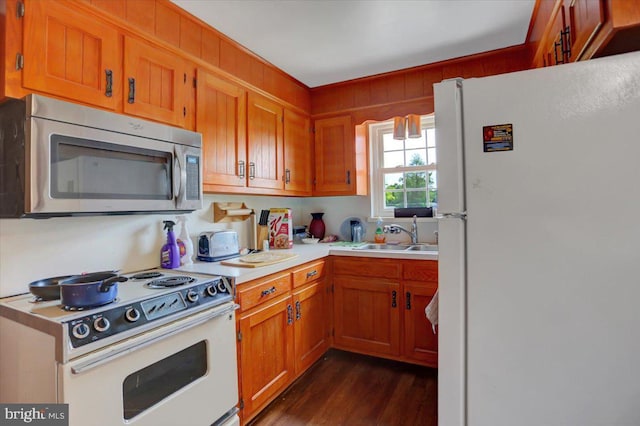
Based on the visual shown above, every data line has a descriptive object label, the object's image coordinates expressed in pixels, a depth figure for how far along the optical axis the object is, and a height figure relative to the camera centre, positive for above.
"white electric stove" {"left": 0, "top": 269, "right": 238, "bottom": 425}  1.04 -0.49
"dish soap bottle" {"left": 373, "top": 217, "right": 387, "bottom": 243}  3.02 -0.19
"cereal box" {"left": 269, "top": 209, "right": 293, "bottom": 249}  2.73 -0.12
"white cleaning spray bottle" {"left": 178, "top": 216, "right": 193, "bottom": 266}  2.00 -0.17
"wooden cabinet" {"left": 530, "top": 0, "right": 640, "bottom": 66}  1.04 +0.68
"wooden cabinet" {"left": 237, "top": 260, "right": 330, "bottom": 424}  1.78 -0.72
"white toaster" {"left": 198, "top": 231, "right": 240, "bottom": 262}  2.13 -0.19
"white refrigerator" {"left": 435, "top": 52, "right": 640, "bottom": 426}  1.04 -0.11
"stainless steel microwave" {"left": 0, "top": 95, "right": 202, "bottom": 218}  1.21 +0.24
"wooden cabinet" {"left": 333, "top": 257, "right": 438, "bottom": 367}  2.35 -0.70
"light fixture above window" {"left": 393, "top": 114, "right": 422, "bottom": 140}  2.83 +0.77
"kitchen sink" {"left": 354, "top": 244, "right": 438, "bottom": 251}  2.77 -0.28
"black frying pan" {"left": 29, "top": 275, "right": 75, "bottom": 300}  1.21 -0.26
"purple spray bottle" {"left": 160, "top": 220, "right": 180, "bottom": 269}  1.91 -0.20
